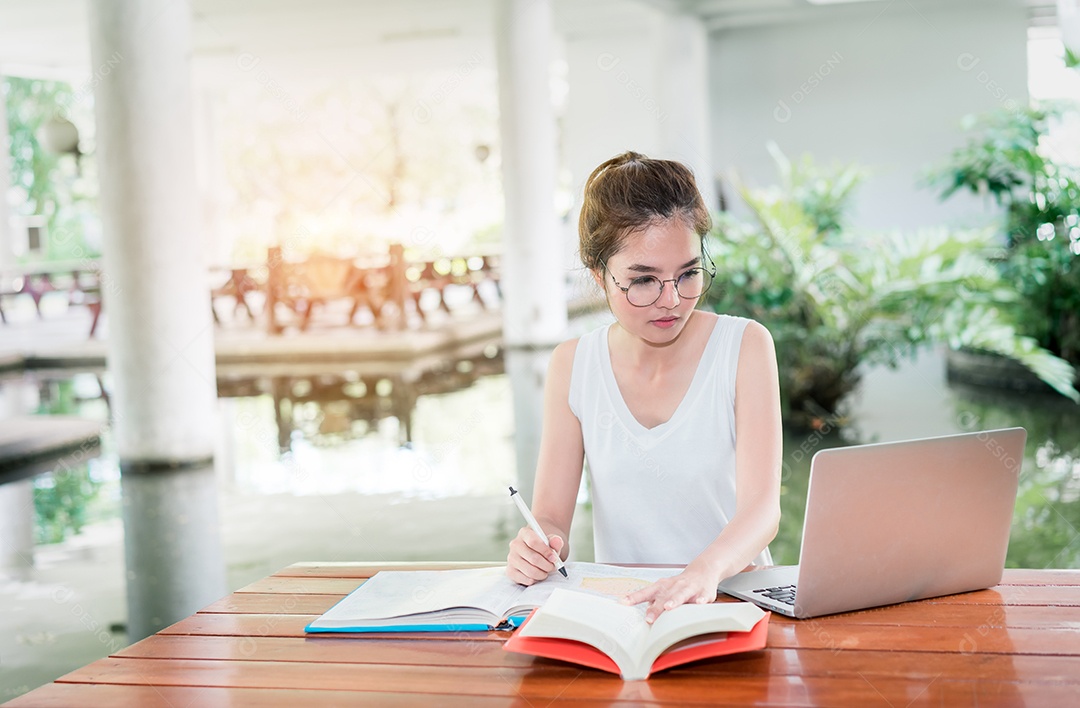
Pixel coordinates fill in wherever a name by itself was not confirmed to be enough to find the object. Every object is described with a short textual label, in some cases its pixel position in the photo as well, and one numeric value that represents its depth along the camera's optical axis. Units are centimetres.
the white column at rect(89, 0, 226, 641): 597
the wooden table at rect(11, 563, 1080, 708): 126
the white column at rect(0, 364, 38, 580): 451
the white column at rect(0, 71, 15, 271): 1332
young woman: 192
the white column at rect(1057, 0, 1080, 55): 821
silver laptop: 143
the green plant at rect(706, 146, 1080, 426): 622
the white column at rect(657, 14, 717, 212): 1279
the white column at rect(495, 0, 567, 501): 1026
